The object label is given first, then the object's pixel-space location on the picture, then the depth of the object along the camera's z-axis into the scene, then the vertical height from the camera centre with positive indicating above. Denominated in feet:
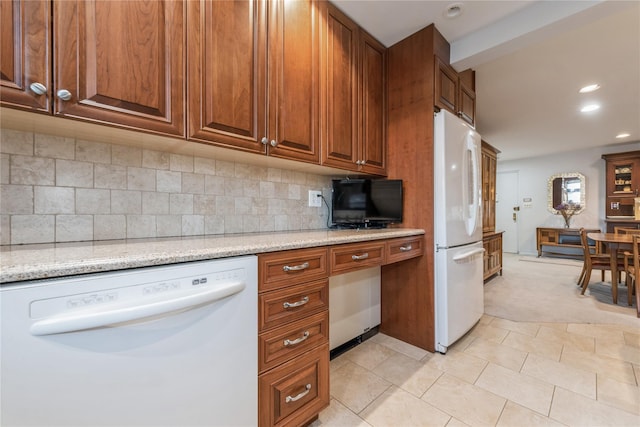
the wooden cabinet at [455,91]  6.29 +3.36
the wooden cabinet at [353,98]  5.50 +2.74
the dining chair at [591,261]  10.51 -2.05
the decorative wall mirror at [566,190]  18.34 +1.65
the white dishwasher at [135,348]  1.96 -1.24
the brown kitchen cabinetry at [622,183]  15.81 +1.82
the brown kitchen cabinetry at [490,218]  11.85 -0.26
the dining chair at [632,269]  8.36 -2.01
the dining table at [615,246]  8.85 -1.17
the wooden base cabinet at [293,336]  3.41 -1.77
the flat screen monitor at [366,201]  6.56 +0.31
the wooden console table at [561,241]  17.81 -2.09
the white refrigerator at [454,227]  6.09 -0.36
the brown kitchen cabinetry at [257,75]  3.68 +2.27
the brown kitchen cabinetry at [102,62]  2.56 +1.73
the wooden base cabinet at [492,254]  11.57 -1.99
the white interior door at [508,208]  21.25 +0.39
